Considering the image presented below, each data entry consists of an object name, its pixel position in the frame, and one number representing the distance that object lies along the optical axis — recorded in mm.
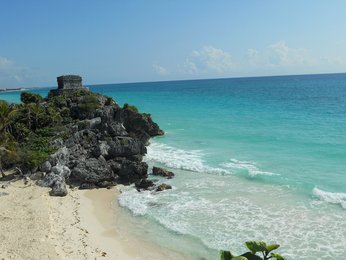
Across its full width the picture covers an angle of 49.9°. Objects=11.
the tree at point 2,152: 25612
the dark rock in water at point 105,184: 24562
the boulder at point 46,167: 25984
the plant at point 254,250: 9180
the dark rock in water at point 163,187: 23506
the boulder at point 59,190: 22531
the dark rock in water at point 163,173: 26419
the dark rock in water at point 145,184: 24097
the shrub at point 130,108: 42547
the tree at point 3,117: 26797
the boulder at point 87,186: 24139
